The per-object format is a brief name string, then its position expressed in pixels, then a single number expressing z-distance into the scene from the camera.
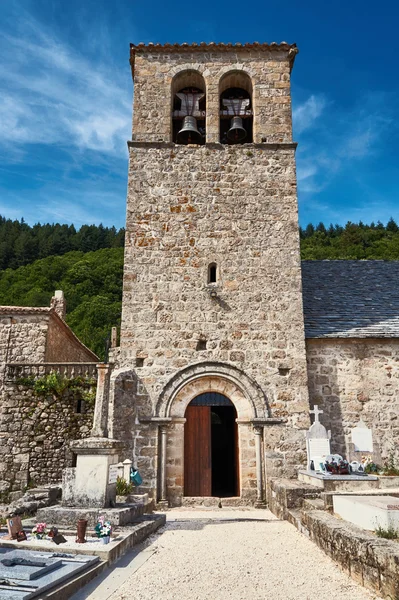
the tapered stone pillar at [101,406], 7.55
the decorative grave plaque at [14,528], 5.38
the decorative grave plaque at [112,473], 6.82
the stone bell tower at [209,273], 9.88
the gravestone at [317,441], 9.27
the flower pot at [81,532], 5.24
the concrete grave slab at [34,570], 3.48
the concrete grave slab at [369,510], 4.81
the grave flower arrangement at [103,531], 5.31
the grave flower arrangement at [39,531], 5.42
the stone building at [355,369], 10.27
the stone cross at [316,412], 9.84
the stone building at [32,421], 11.42
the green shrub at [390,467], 9.56
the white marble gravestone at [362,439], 9.82
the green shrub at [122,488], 8.30
